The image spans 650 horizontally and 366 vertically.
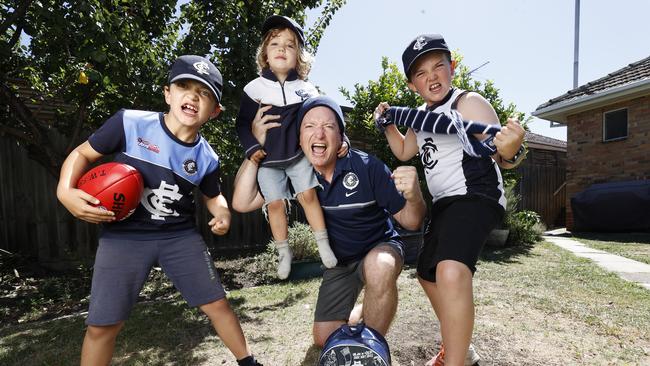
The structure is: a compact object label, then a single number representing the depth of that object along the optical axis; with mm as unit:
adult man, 2363
